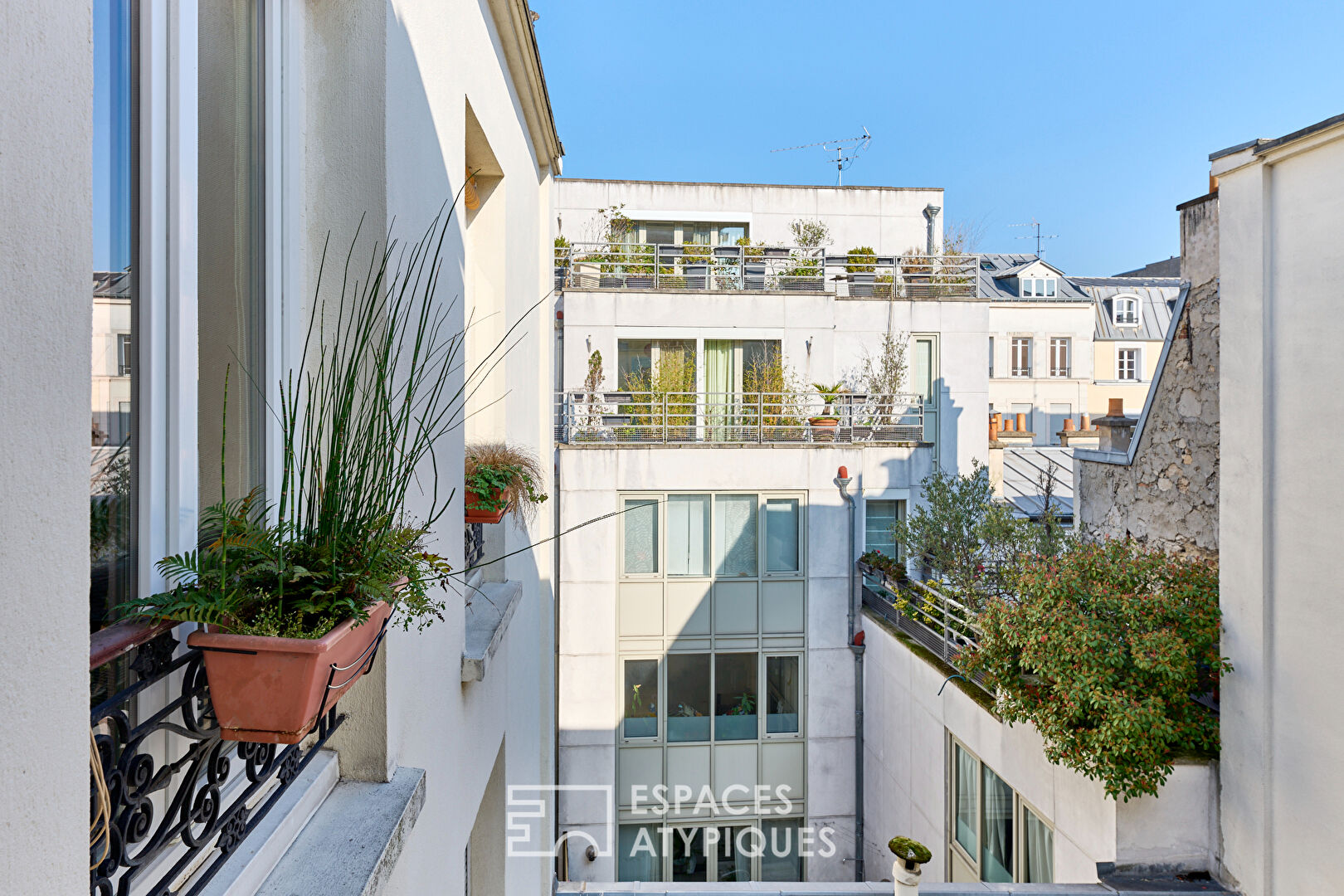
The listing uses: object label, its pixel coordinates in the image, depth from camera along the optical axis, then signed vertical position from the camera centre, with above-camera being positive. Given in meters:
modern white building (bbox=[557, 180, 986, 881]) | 10.16 -2.36
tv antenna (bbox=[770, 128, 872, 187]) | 16.27 +6.19
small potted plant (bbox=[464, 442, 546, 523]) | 3.14 -0.16
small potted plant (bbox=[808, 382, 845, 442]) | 10.65 +0.29
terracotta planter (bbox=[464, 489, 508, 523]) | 3.11 -0.29
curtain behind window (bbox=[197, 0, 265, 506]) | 1.51 +0.41
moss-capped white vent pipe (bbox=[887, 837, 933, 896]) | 5.07 -2.77
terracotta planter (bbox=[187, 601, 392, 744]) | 1.19 -0.37
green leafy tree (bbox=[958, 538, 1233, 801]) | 4.89 -1.43
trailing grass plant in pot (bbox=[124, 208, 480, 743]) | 1.20 -0.22
